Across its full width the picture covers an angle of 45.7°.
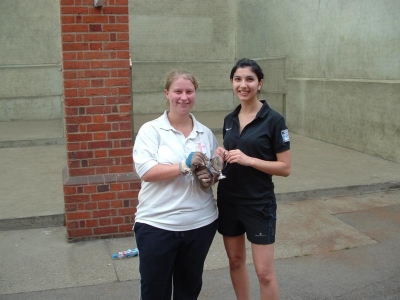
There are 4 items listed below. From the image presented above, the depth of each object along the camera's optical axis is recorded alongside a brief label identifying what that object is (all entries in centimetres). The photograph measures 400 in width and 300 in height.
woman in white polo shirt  255
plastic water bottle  439
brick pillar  445
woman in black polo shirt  280
